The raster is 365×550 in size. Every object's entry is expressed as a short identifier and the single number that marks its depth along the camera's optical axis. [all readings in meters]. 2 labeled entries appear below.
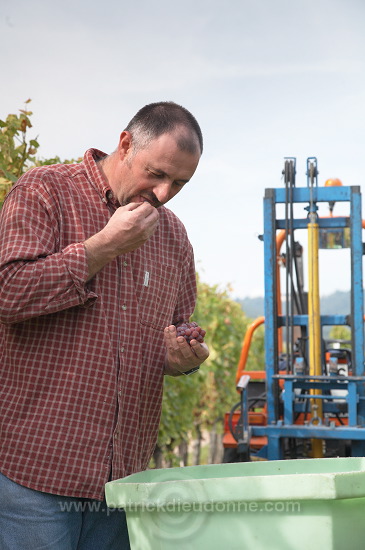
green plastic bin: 1.40
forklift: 4.64
